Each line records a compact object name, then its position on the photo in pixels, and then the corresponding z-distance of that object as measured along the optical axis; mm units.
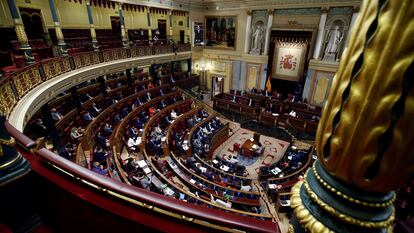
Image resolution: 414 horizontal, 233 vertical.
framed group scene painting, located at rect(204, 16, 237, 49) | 17494
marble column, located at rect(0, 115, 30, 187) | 1810
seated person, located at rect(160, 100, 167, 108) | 13858
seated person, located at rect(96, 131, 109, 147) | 9148
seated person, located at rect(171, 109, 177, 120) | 12914
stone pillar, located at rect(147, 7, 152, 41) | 14691
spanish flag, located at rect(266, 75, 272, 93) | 16438
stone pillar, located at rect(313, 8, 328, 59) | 13102
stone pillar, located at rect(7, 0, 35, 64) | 6789
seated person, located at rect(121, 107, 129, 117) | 11898
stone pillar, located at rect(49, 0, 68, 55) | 9039
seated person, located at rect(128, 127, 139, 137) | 10370
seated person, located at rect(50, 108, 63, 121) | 9141
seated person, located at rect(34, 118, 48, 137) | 8828
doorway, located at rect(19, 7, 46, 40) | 11336
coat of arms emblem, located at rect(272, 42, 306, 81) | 14633
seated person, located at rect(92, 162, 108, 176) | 7151
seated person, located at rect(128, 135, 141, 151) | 9591
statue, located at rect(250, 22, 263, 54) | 15977
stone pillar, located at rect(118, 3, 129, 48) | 12891
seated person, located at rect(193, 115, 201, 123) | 13314
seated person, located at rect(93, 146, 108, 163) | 8109
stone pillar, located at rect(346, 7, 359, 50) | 12095
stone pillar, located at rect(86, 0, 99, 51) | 11048
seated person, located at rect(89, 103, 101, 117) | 11034
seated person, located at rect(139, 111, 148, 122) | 12025
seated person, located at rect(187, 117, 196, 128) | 12836
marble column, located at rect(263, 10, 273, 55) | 15063
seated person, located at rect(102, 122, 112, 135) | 9945
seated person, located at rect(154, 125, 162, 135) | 11048
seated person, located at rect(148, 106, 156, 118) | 12556
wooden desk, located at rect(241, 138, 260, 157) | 11344
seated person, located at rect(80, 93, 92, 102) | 12195
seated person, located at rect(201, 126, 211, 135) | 12234
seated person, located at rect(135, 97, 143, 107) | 13078
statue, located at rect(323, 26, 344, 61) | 13148
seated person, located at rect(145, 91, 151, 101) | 13997
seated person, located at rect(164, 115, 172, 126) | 12412
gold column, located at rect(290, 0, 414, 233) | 579
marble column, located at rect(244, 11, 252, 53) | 16016
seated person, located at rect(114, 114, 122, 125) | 11148
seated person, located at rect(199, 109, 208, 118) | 14183
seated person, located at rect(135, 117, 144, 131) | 11246
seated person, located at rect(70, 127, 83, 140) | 9312
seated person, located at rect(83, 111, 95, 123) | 10281
